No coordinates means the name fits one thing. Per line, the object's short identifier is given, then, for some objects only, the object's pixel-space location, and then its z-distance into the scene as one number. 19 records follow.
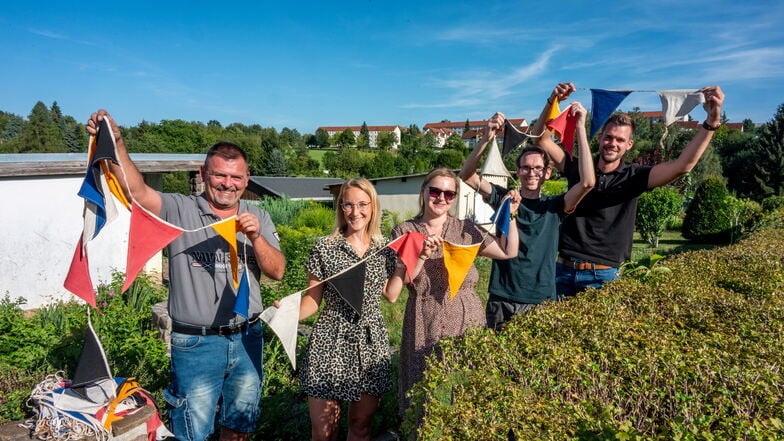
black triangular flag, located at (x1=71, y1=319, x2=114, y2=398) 2.78
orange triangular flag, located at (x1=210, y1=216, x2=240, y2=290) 2.57
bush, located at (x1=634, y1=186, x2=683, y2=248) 16.11
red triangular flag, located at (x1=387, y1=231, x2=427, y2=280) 2.89
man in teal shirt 3.40
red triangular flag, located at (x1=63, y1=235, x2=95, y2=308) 2.68
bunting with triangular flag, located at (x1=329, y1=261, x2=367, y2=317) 2.78
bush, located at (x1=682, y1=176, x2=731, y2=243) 17.78
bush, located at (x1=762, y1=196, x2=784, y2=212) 15.48
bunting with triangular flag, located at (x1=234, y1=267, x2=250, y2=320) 2.69
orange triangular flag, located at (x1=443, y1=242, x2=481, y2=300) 2.96
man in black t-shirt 3.53
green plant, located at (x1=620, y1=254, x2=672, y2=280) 4.12
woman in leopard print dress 2.88
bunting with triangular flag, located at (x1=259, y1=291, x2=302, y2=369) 2.73
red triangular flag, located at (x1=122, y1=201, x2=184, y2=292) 2.54
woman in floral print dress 3.00
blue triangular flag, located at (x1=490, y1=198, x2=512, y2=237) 3.23
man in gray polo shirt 2.75
